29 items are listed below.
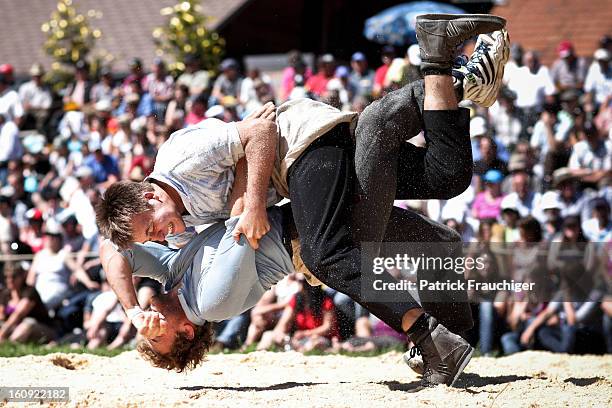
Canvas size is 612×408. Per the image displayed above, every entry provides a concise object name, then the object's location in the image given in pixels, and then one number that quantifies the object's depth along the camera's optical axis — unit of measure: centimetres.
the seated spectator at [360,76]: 1975
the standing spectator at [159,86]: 2228
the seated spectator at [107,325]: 1580
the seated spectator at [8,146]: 2405
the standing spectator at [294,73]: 2133
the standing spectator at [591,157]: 1657
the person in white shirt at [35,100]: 2698
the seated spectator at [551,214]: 1509
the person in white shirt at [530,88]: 1768
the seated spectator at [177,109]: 1957
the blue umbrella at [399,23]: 2532
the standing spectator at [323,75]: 2034
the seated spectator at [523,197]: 1557
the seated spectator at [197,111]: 1946
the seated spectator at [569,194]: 1583
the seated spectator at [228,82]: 2220
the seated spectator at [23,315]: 1664
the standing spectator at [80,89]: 2624
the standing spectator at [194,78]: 2223
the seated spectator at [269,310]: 1490
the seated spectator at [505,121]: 1712
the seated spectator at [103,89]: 2536
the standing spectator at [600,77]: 1847
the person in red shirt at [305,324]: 1384
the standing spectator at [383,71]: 1895
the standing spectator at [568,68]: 1951
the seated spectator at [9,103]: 2543
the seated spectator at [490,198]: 1554
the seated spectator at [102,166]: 2098
